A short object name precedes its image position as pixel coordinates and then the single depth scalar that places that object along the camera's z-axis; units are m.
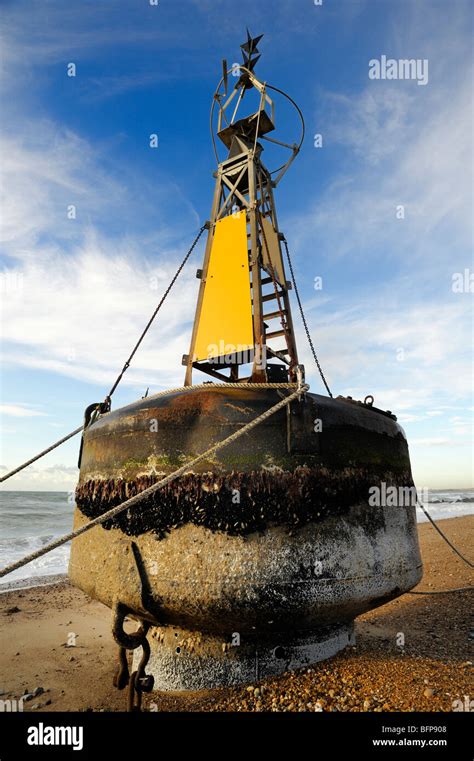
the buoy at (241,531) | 3.02
